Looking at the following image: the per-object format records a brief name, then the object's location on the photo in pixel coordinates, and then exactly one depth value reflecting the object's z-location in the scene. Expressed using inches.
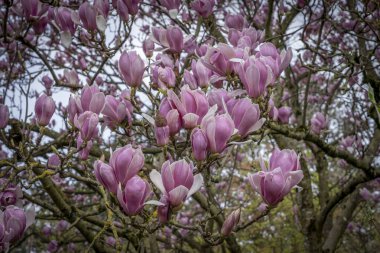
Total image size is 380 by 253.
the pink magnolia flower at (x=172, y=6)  69.8
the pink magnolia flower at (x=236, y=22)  81.7
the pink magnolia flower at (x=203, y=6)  80.2
